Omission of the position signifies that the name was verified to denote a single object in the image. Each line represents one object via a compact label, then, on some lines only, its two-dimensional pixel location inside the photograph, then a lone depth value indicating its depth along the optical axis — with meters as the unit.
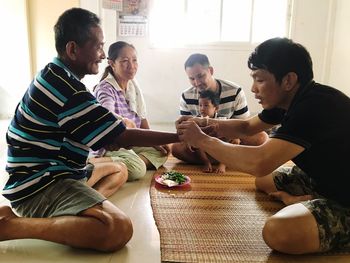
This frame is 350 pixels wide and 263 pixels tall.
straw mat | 1.62
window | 4.14
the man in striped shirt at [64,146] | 1.57
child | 2.80
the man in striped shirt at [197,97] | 2.85
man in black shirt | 1.52
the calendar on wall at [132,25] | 4.04
